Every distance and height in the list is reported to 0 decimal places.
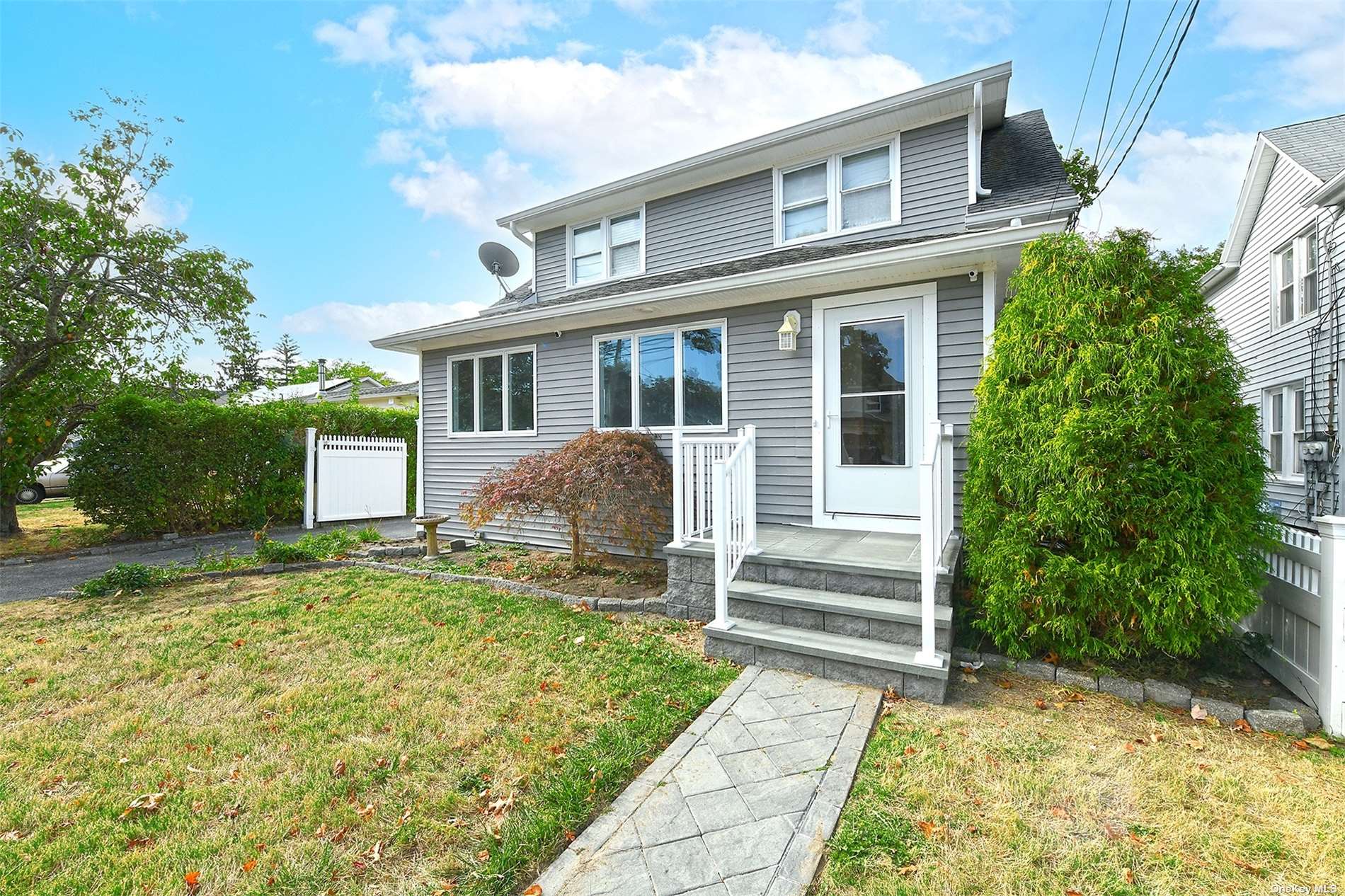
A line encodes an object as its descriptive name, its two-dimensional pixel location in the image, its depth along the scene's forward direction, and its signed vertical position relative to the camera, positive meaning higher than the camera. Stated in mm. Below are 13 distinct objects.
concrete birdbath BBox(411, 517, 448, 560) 7195 -1082
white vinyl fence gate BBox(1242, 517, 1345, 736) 2895 -928
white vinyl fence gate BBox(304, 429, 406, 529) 10188 -539
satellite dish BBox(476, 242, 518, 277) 9789 +3401
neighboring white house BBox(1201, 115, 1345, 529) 7785 +2544
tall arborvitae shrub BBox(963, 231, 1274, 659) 3150 -84
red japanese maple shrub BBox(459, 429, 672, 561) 5605 -396
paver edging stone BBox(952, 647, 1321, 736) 2959 -1402
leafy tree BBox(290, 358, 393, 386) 37403 +5452
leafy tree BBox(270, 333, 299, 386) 37281 +6031
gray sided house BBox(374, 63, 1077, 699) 4145 +1108
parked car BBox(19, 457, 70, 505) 14859 -1045
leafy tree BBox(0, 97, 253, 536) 8477 +2685
